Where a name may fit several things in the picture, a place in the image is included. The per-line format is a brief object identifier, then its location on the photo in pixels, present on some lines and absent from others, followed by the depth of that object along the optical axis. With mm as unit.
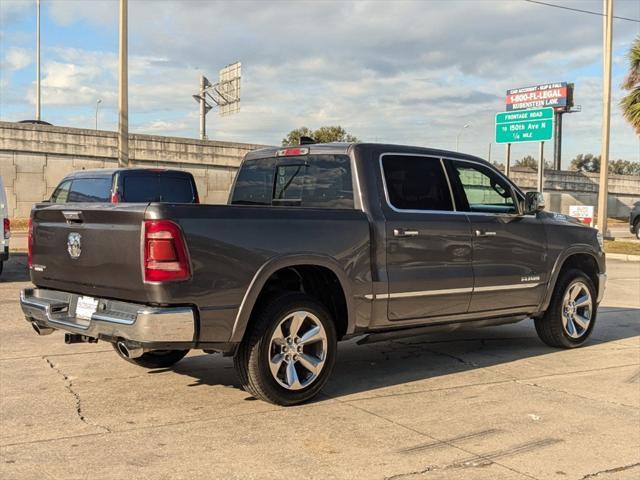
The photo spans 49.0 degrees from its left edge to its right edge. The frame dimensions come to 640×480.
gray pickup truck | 4637
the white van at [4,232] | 11578
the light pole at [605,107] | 24016
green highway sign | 30453
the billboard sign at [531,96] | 41312
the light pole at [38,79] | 43062
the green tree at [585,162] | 105731
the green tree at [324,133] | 54500
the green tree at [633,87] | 25078
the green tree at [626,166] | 108050
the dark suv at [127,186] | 12305
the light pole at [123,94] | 17266
